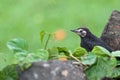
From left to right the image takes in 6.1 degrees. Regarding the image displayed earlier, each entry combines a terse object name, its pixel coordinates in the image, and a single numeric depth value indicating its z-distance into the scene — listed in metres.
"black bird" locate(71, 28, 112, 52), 8.69
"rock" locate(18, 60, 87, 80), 5.41
